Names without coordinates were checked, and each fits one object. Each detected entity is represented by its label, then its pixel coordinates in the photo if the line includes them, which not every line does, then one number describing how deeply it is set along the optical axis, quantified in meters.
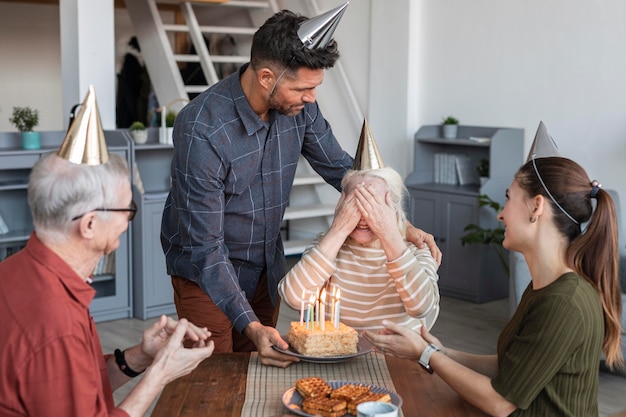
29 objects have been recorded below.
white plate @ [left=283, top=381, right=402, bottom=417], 1.89
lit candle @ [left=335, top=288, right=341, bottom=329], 2.26
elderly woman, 2.47
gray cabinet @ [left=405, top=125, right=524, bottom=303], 6.01
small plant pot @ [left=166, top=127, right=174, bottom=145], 5.84
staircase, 7.09
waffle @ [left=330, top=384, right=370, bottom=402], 1.89
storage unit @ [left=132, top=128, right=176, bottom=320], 5.54
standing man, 2.45
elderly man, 1.54
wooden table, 1.98
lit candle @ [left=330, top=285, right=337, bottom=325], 2.34
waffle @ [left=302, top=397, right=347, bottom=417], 1.86
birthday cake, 2.21
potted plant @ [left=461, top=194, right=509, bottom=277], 5.73
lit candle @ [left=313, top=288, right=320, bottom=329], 2.33
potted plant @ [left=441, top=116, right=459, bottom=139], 6.41
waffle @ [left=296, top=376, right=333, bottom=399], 1.93
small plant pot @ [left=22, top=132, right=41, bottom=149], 5.30
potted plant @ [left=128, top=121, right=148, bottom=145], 5.78
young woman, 1.86
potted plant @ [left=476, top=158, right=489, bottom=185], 6.18
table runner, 1.98
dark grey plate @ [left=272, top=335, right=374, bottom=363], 2.19
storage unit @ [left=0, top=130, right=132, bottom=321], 5.31
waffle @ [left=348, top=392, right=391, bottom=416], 1.86
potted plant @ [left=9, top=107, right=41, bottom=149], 5.31
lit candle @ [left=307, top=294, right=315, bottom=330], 2.26
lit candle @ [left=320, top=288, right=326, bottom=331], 2.26
